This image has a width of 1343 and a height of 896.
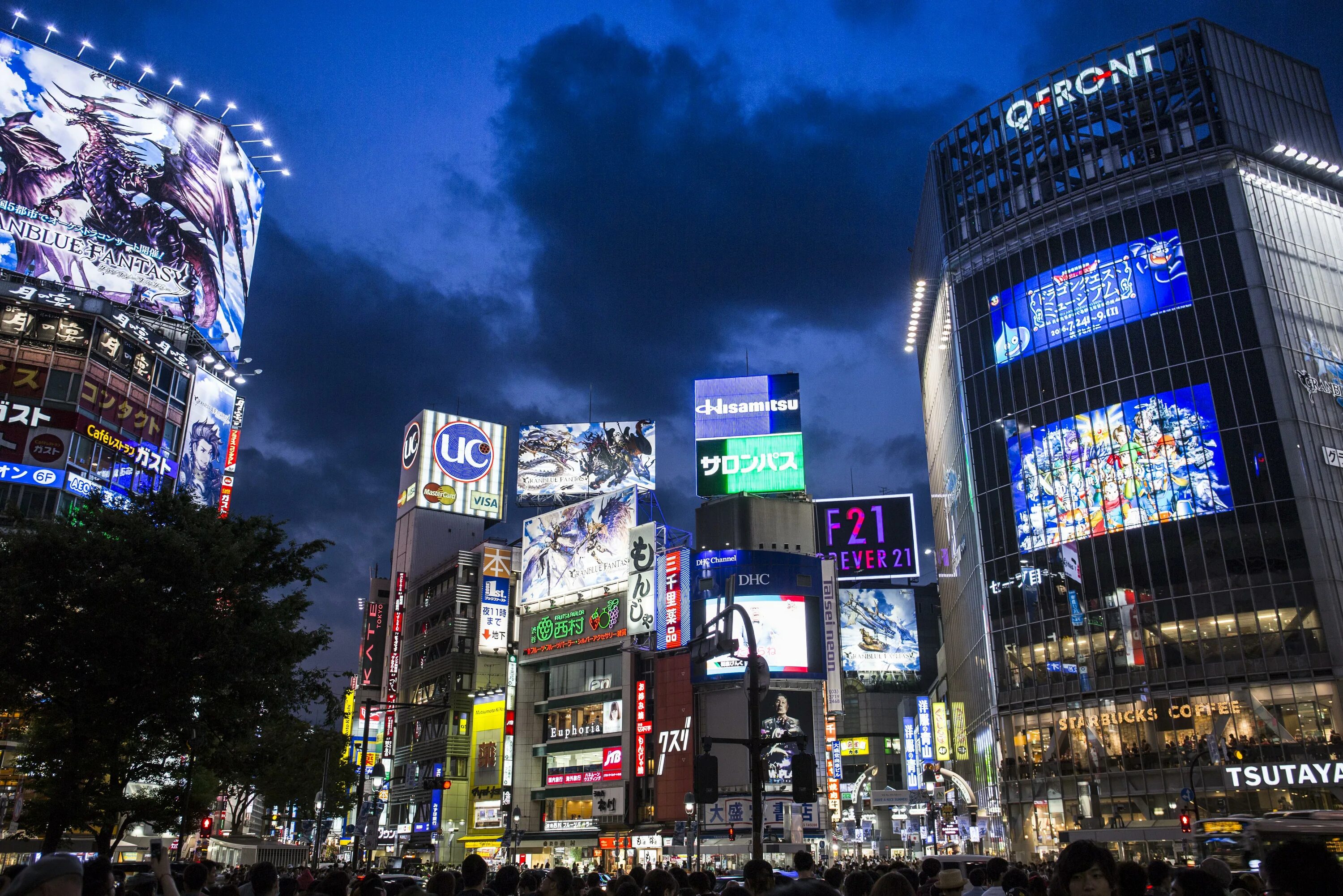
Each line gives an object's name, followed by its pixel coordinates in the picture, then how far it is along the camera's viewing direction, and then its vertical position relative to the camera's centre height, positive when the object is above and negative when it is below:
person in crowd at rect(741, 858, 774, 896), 9.95 -0.73
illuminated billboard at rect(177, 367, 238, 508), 75.38 +27.60
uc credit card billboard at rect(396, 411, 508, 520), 103.62 +34.72
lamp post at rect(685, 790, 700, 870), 50.53 -0.70
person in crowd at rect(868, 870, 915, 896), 6.85 -0.58
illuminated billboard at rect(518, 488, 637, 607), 79.69 +20.36
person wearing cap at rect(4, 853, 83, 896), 5.20 -0.33
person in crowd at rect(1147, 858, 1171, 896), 11.41 -0.91
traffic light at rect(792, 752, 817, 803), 14.48 +0.32
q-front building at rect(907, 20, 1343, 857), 58.00 +22.67
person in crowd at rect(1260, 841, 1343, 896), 4.66 -0.36
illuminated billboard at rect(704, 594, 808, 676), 75.06 +12.46
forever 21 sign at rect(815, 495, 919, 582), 108.81 +27.77
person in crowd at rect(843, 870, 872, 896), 9.11 -0.74
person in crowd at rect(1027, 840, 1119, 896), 6.50 -0.47
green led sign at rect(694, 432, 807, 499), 88.44 +28.96
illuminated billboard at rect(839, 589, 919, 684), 114.38 +18.73
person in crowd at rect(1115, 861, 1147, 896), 6.48 -0.52
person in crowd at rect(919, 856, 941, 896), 15.19 -1.12
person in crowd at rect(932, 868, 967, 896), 10.34 -0.84
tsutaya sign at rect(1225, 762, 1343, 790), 52.53 +0.99
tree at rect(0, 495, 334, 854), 25.47 +4.25
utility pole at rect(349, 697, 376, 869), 39.05 +0.32
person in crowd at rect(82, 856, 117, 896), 7.93 -0.52
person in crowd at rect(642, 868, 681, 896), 9.38 -0.74
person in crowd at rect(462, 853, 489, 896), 9.78 -0.64
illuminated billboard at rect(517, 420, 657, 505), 89.00 +29.72
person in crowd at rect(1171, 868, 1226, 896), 7.06 -0.61
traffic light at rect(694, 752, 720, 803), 14.20 +0.33
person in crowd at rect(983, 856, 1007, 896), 12.41 -0.88
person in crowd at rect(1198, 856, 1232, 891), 9.81 -0.71
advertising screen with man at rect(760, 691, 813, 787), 71.25 +5.79
